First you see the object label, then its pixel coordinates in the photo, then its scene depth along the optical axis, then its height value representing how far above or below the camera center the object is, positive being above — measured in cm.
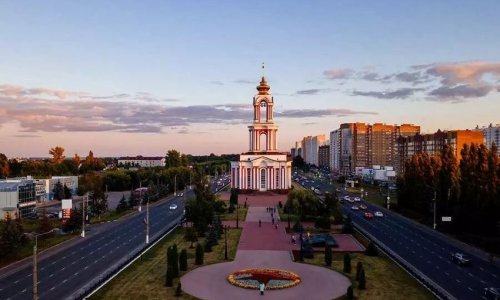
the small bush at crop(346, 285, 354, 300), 4001 -1068
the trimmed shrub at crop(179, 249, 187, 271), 5022 -1015
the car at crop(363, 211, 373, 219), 9176 -1006
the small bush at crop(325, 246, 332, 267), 5253 -1030
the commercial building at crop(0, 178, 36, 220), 8631 -660
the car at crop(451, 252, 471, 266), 5256 -1053
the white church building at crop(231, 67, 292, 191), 14488 -27
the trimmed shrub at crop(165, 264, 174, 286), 4415 -1045
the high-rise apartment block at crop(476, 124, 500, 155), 19900 +1113
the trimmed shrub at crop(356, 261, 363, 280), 4409 -963
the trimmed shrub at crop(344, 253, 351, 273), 4905 -1021
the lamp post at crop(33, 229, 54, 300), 3278 -862
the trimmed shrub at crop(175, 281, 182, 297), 4125 -1088
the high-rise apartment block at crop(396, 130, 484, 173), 16325 +729
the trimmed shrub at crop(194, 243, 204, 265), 5299 -1011
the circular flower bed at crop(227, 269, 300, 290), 4397 -1097
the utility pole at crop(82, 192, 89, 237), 7152 -905
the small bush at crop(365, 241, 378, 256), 5719 -1035
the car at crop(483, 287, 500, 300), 3878 -1052
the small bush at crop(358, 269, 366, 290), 4322 -1057
